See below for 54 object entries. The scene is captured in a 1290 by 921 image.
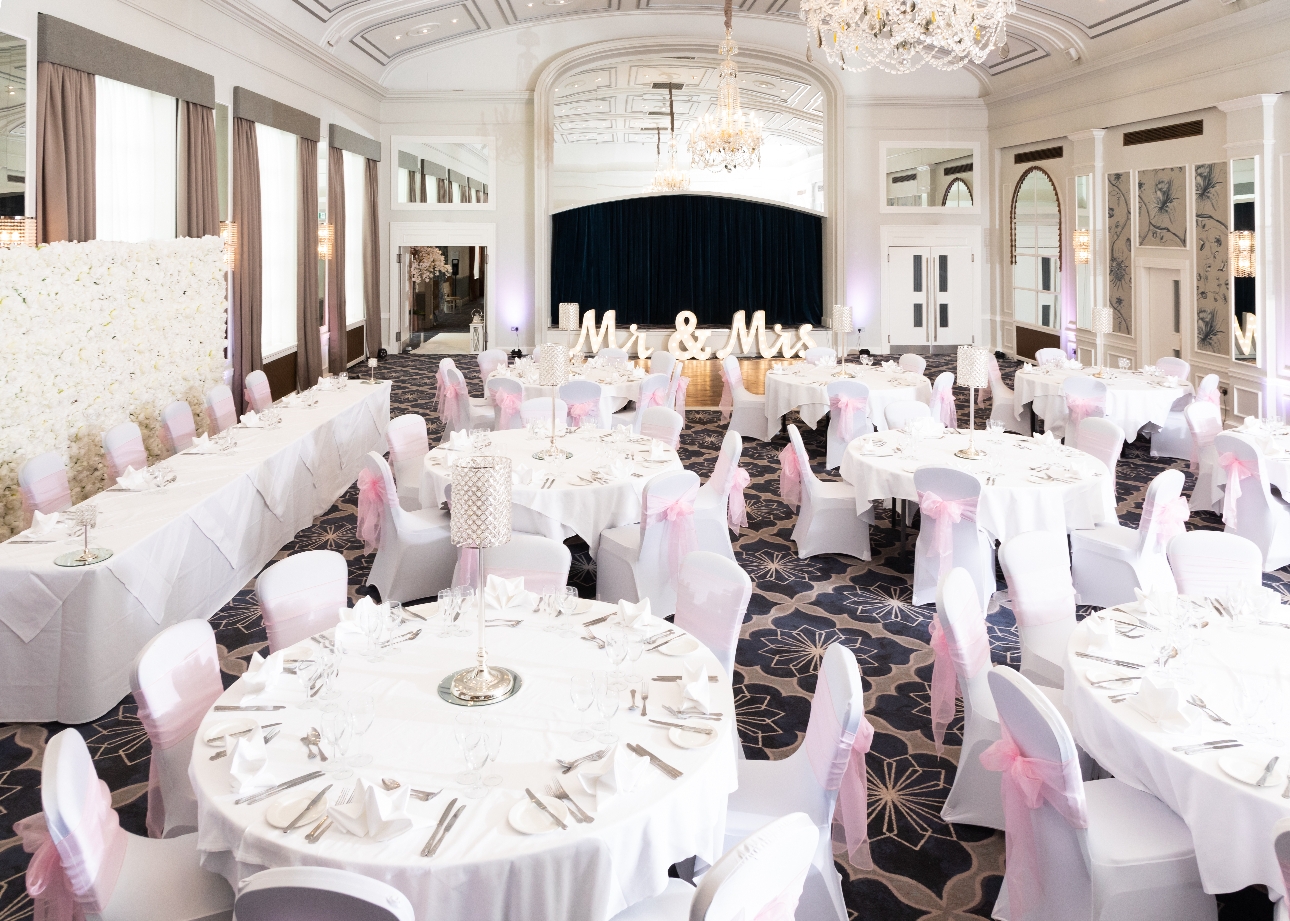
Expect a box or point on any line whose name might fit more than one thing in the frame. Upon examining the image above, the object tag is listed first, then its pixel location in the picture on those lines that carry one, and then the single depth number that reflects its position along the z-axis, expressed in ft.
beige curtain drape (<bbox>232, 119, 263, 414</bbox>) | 33.53
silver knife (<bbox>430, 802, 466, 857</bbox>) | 7.03
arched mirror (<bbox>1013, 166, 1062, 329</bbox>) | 49.44
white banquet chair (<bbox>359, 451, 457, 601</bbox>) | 18.17
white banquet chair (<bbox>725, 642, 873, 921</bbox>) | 8.84
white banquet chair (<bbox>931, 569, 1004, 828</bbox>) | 10.85
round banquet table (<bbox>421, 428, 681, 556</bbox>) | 17.66
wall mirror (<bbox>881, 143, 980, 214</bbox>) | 56.29
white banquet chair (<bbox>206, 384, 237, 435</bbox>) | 25.08
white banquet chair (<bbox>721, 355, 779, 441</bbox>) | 33.35
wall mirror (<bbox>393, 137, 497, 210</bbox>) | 54.90
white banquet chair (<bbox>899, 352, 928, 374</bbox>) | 32.96
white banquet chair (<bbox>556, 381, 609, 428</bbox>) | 26.40
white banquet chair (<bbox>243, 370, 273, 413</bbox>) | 28.37
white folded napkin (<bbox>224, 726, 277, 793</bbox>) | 7.73
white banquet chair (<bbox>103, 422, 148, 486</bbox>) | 19.84
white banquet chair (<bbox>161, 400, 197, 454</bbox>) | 22.40
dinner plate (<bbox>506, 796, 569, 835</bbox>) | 7.26
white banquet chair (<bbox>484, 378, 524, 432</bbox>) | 26.84
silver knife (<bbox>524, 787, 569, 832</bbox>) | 7.32
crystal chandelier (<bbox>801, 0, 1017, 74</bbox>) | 19.71
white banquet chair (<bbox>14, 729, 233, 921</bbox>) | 7.43
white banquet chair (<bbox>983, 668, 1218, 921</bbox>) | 8.48
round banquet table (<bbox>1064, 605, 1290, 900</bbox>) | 8.01
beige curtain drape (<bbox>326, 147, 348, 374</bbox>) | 45.11
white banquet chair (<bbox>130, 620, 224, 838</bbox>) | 9.30
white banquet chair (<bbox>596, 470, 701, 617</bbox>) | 16.90
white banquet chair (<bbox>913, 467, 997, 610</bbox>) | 17.21
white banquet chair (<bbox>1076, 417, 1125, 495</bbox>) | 20.80
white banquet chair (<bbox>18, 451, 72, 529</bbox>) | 17.08
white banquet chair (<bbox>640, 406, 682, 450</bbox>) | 22.84
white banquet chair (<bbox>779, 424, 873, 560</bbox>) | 21.17
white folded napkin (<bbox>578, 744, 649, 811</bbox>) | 7.73
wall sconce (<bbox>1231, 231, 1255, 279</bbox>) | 33.19
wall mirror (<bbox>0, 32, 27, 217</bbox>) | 21.12
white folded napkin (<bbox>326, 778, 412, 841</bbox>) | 7.17
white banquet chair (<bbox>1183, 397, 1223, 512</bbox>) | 23.84
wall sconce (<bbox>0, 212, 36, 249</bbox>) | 20.29
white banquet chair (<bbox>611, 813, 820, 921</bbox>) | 6.15
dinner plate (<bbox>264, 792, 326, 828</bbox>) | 7.32
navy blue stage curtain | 63.31
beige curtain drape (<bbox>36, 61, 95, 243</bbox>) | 22.61
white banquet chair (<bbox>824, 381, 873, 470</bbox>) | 27.84
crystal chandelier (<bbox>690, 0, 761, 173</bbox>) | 41.73
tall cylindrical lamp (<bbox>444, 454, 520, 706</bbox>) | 8.61
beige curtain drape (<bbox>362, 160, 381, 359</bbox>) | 52.39
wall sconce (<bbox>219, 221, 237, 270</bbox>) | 32.48
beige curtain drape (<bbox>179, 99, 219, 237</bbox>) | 29.94
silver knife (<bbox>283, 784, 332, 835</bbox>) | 7.29
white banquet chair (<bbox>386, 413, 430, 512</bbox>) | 21.39
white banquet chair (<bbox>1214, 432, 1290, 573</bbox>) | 19.43
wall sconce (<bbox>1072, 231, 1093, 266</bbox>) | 44.01
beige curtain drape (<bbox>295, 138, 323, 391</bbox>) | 41.09
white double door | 56.59
